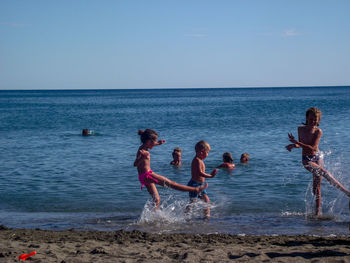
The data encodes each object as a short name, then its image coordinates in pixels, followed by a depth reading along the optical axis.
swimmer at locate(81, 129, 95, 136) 25.53
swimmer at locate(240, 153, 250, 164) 13.97
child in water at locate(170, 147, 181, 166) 13.50
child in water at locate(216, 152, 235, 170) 12.87
